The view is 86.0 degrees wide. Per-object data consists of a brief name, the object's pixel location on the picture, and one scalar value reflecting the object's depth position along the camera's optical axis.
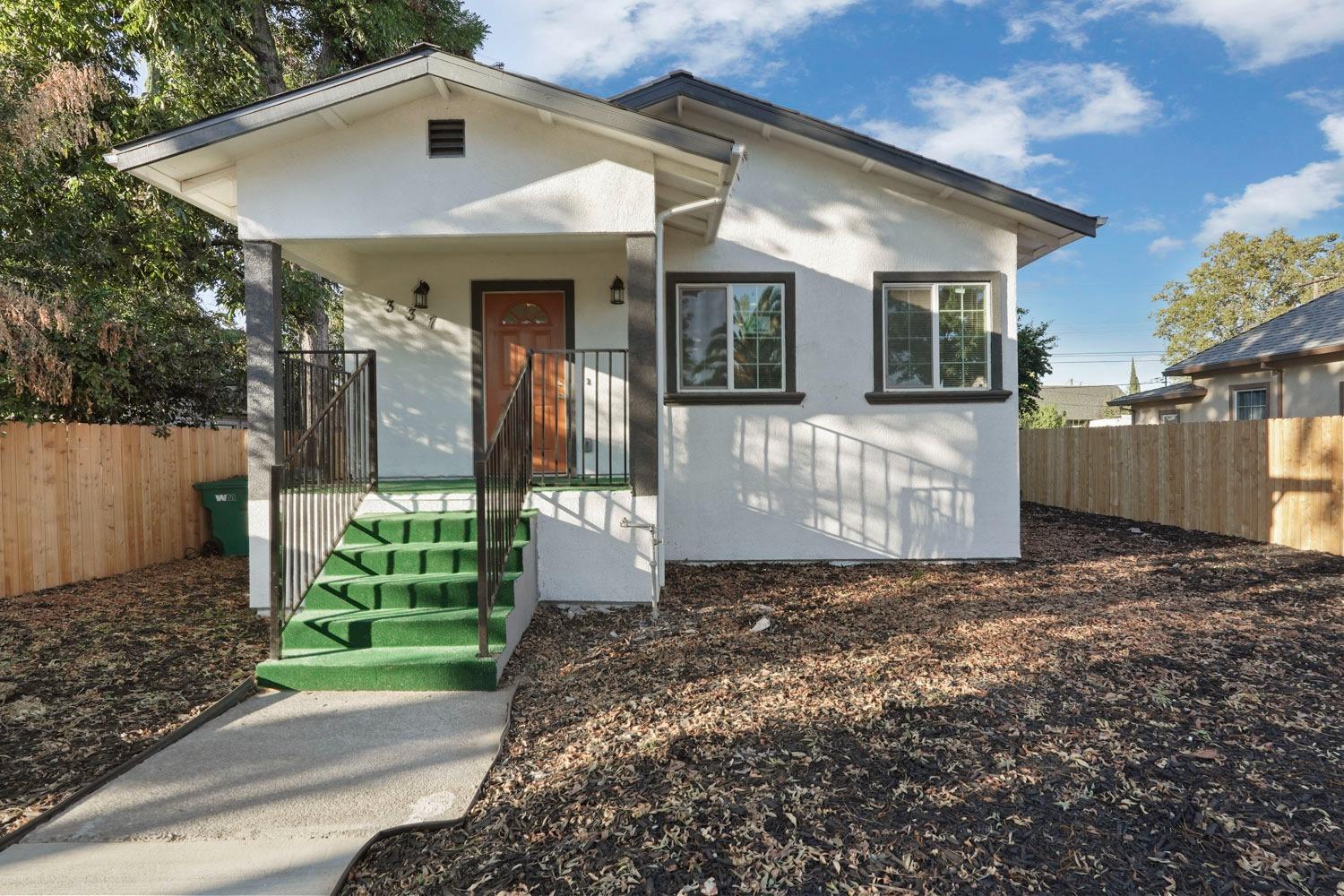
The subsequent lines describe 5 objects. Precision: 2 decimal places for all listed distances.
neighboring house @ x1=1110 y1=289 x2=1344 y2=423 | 11.91
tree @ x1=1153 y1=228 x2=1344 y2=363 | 27.94
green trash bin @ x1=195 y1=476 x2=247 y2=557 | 8.34
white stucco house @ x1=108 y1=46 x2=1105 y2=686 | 6.92
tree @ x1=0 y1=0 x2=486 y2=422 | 7.21
